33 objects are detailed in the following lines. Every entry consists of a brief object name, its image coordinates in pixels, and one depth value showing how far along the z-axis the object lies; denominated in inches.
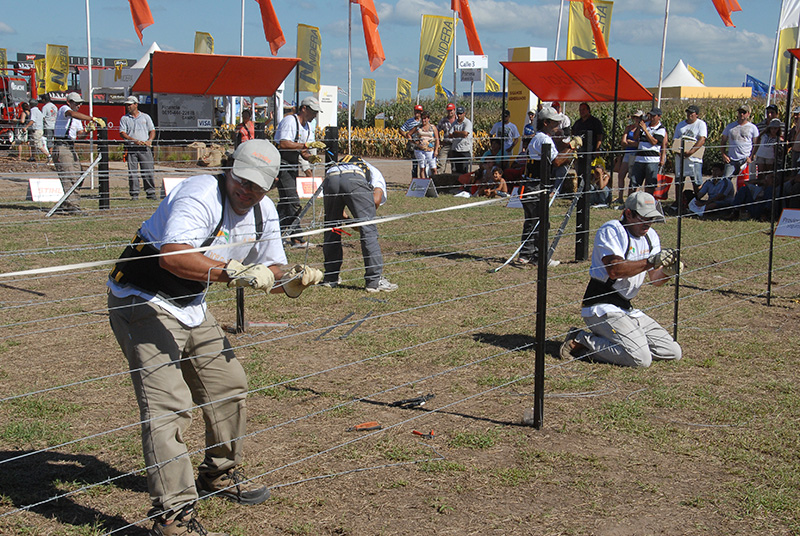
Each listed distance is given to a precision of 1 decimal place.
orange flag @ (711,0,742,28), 714.8
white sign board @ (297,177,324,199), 589.1
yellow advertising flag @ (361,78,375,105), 1863.9
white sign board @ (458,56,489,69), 811.4
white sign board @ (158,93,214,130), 901.8
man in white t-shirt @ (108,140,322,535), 120.5
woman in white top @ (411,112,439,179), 709.3
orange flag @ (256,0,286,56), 731.4
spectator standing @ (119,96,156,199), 556.1
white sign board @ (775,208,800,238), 313.4
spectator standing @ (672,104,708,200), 561.6
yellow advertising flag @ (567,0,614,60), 766.5
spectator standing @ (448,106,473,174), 741.9
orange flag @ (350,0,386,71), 778.2
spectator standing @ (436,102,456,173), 747.4
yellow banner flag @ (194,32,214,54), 1087.0
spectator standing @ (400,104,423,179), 731.1
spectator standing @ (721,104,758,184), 564.7
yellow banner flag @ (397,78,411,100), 1754.4
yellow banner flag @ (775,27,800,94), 769.6
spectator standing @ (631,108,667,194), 554.3
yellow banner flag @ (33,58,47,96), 1620.3
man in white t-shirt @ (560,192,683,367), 220.5
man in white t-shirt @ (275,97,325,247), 384.8
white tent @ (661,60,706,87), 1540.4
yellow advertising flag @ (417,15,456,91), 993.5
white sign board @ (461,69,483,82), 813.2
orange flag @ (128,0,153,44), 650.8
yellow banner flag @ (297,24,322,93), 994.1
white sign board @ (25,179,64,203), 548.1
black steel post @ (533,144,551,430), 171.0
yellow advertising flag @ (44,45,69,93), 1390.3
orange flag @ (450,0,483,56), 860.6
